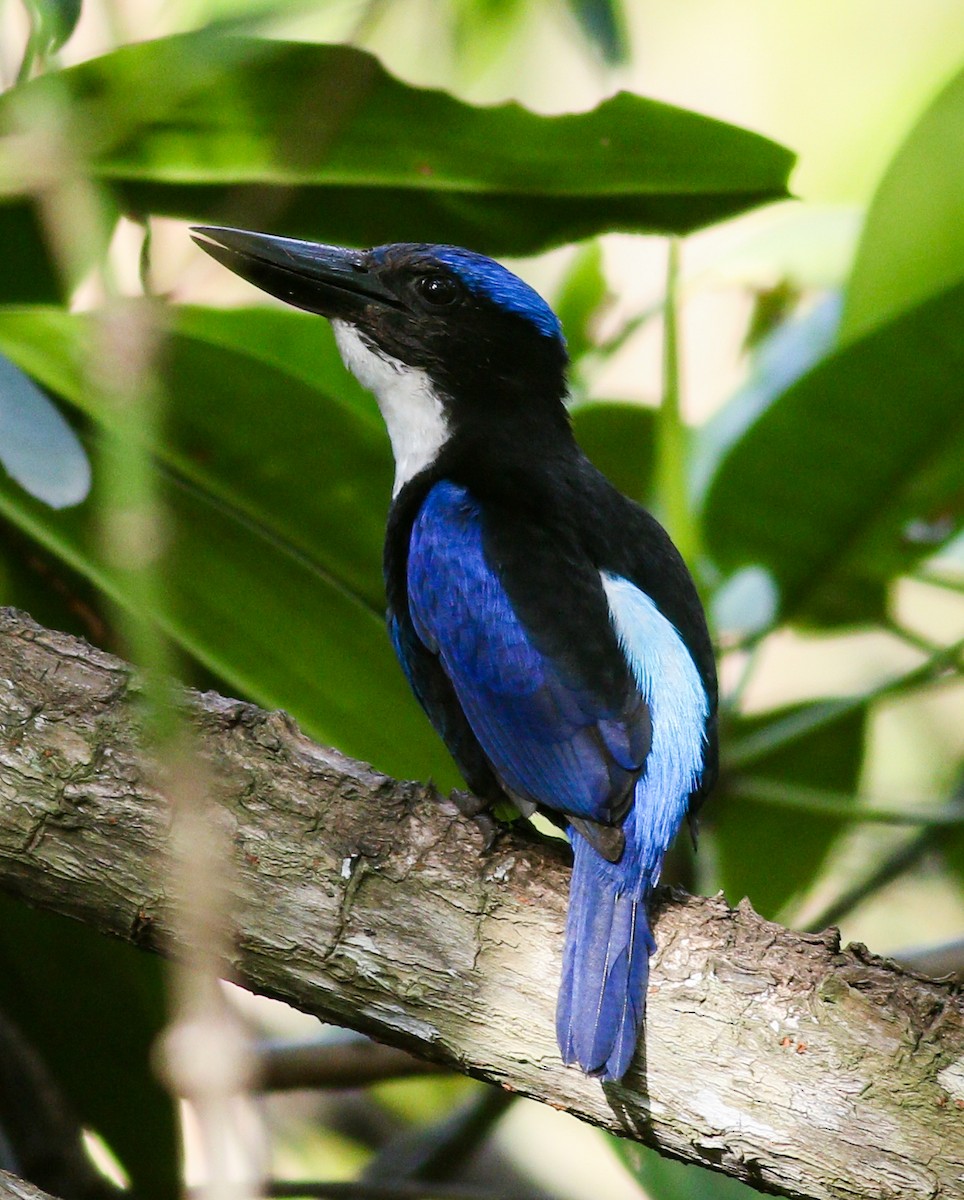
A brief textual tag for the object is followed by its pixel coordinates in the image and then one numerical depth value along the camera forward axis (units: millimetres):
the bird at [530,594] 4195
